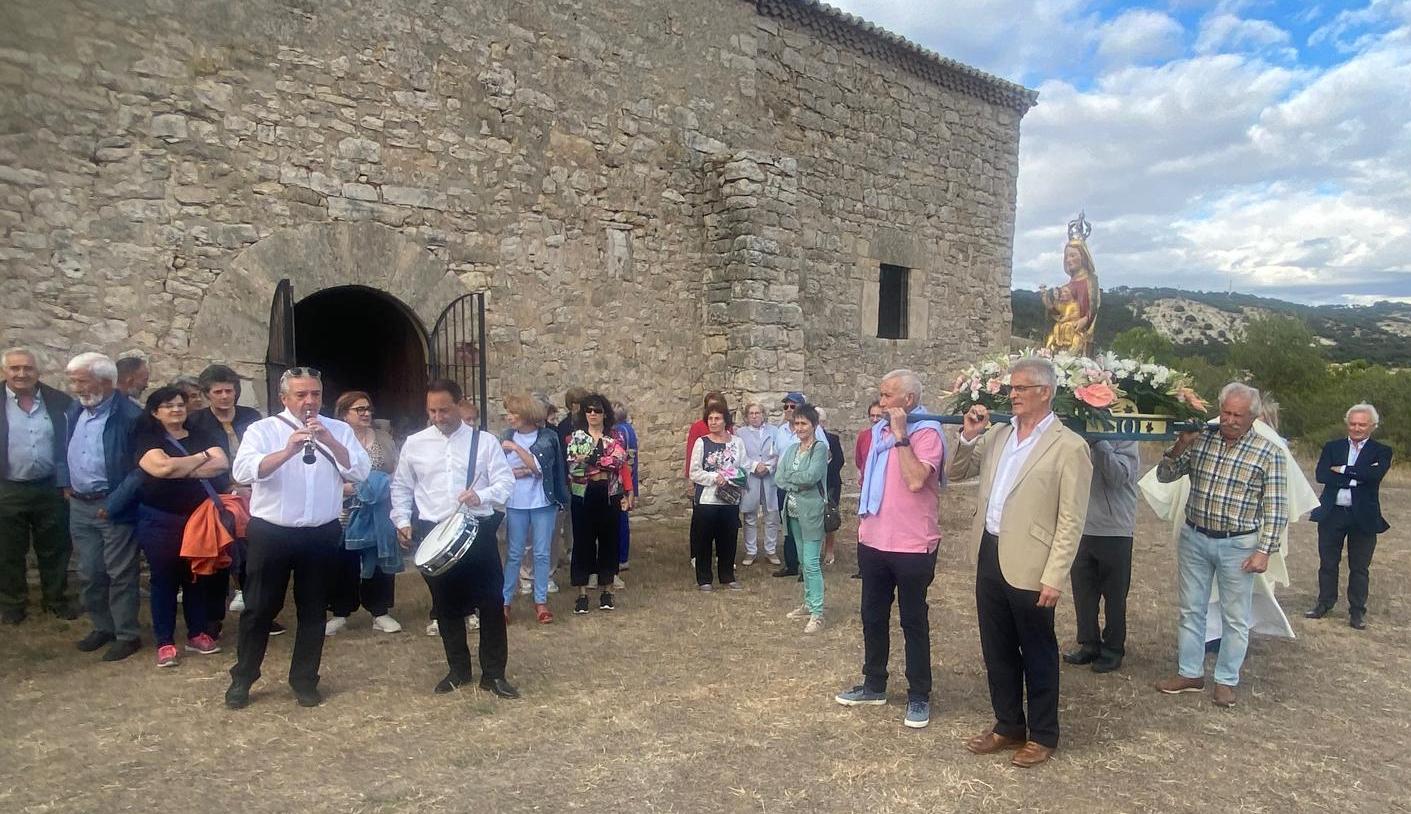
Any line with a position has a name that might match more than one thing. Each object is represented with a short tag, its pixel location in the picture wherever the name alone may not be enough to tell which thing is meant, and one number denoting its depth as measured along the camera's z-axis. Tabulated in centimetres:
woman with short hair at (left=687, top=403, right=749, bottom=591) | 682
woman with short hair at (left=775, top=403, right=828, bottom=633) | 597
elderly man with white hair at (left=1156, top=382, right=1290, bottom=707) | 452
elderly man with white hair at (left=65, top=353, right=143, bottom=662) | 504
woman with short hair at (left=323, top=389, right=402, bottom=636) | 556
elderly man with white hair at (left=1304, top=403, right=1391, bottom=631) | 634
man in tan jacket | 367
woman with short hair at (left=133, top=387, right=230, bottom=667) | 471
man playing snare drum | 453
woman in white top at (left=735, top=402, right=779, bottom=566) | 788
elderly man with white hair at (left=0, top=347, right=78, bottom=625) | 528
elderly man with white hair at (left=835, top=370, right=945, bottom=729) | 423
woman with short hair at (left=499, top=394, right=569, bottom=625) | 582
